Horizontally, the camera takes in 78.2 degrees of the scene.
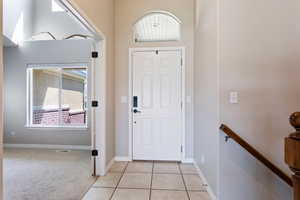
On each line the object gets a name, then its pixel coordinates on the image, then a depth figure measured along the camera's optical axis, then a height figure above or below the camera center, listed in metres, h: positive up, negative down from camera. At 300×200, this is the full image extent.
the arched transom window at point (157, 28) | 3.62 +1.44
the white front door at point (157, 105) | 3.55 -0.09
